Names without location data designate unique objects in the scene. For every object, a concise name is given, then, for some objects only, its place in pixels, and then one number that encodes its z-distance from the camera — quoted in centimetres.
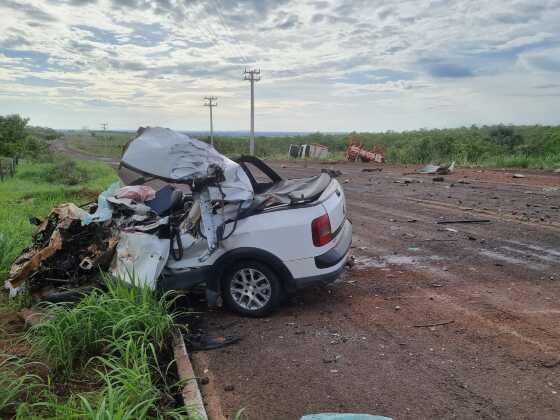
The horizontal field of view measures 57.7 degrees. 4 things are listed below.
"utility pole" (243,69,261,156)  4702
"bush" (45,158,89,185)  2372
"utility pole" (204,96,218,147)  6391
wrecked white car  512
